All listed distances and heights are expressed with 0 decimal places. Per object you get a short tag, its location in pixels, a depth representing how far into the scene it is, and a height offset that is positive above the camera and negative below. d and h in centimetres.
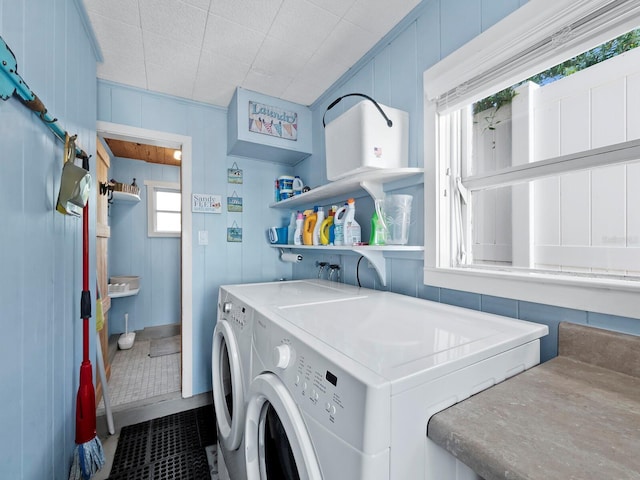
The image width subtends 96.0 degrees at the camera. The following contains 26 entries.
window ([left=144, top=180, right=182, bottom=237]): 375 +42
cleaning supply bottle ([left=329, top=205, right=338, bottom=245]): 172 +7
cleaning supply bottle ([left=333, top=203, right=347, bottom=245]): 163 +8
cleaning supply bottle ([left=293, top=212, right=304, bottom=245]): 209 +9
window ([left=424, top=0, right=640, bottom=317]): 87 +28
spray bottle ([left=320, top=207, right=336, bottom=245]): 178 +7
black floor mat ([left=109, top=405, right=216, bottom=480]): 159 -129
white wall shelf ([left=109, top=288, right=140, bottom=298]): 298 -56
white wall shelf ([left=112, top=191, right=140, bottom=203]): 312 +49
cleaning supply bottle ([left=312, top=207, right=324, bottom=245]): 187 +9
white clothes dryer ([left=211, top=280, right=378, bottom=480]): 117 -45
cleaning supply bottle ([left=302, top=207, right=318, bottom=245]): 197 +10
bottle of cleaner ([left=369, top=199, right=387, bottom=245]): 142 +5
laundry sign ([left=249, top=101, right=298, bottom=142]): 216 +92
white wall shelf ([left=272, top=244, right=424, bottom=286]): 143 -7
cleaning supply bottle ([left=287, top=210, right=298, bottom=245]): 228 +8
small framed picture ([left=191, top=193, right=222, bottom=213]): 227 +30
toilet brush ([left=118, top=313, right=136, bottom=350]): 317 -111
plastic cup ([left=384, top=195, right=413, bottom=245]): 144 +10
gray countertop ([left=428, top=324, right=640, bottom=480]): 47 -36
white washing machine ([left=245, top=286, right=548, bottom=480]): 55 -33
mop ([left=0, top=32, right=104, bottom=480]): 114 -54
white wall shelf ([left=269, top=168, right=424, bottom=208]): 136 +31
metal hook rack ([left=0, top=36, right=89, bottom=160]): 73 +43
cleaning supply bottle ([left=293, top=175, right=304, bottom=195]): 242 +46
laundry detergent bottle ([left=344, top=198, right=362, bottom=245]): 159 +7
